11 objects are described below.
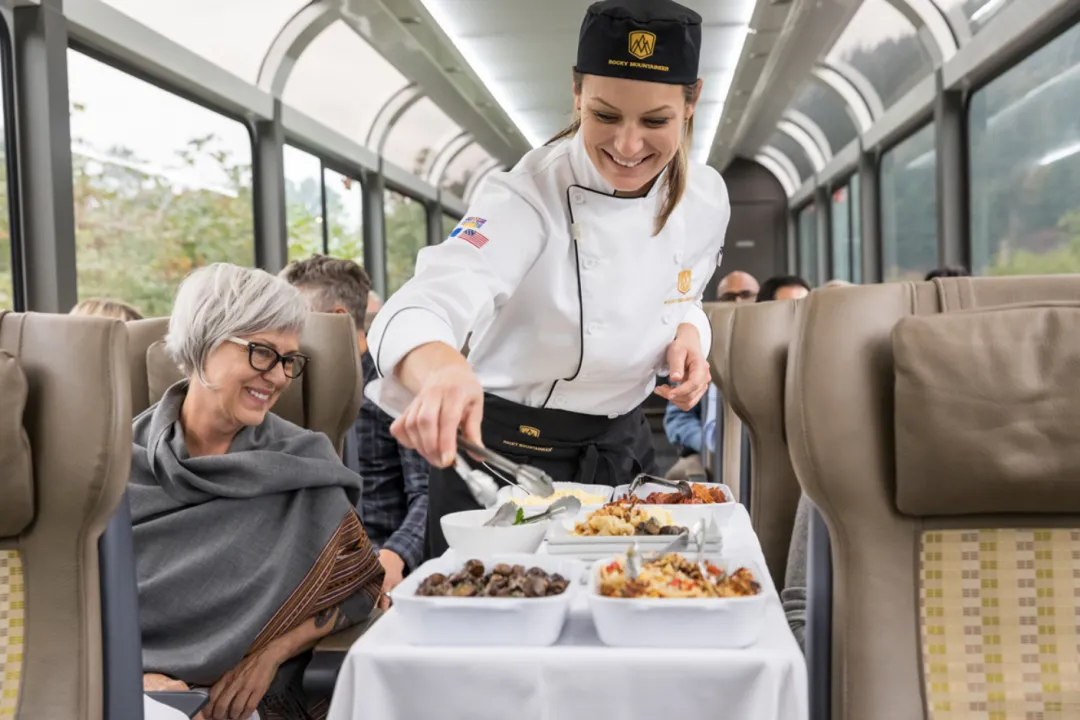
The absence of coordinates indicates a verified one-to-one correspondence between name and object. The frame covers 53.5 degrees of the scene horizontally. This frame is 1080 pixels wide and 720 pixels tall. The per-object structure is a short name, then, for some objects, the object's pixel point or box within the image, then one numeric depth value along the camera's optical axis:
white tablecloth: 1.26
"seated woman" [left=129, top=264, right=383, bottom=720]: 2.18
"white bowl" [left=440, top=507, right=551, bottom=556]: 1.68
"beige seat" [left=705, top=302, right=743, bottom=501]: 3.25
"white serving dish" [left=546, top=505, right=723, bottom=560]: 1.71
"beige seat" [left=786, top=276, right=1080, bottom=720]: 1.47
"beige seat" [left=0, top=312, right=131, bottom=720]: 1.50
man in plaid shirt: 2.88
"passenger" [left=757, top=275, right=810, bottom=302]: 5.70
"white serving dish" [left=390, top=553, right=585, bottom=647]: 1.30
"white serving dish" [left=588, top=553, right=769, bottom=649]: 1.27
